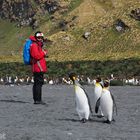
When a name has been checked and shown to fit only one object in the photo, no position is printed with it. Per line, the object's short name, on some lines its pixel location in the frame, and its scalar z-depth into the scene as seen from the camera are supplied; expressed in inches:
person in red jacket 697.0
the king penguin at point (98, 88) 641.2
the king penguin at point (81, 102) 529.5
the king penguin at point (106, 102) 524.1
